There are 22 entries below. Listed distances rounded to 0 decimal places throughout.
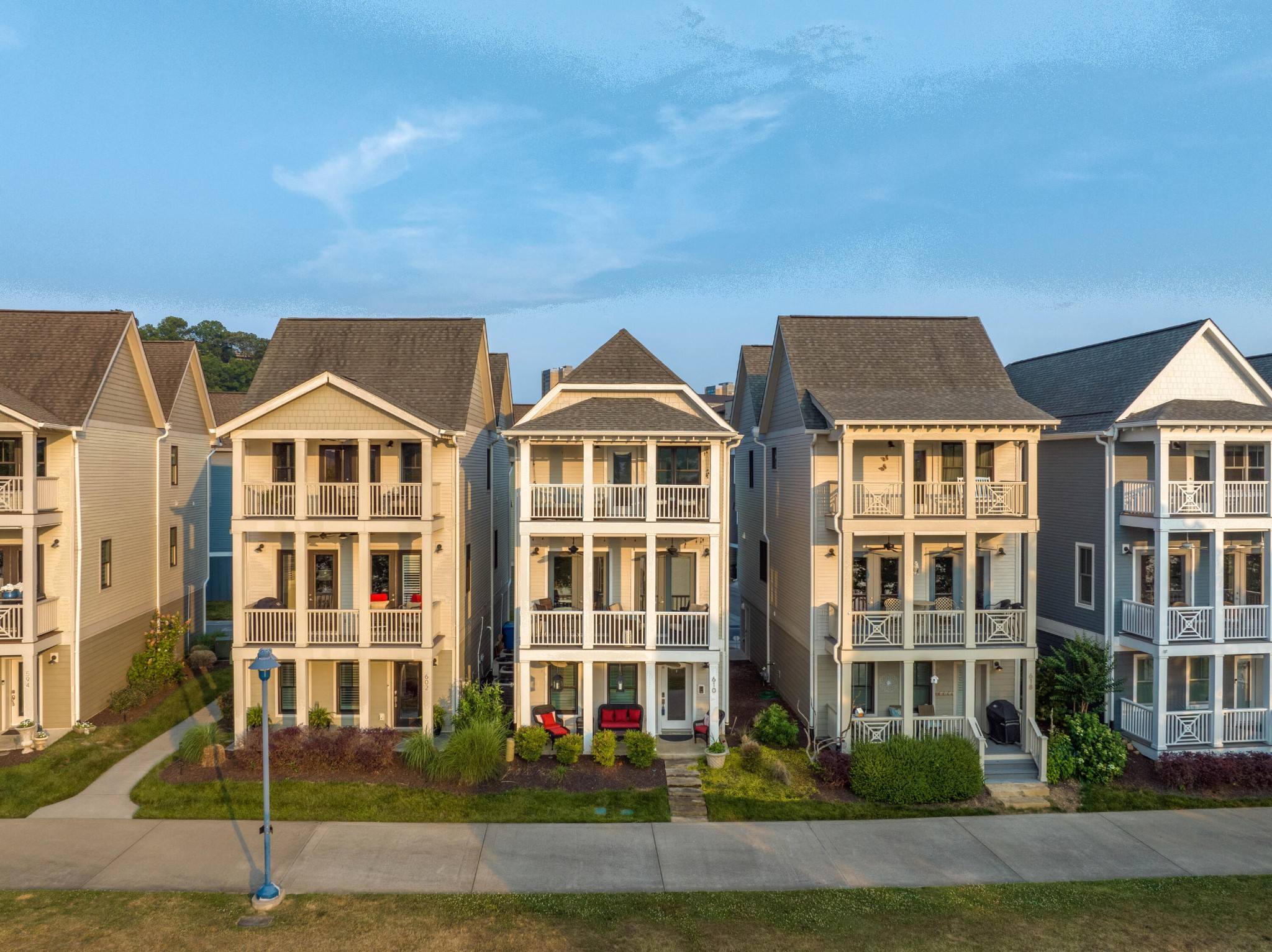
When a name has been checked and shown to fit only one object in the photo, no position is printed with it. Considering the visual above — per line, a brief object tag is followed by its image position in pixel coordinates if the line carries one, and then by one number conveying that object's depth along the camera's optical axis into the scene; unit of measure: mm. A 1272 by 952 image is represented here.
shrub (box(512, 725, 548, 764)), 16656
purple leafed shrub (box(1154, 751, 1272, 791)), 16078
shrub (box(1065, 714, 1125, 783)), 16203
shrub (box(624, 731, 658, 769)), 16500
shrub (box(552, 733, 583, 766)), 16500
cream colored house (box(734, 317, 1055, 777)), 17250
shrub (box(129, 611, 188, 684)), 20047
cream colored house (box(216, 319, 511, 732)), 17328
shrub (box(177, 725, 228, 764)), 16281
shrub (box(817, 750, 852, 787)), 15945
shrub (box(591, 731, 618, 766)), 16516
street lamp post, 11277
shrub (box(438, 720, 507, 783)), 15578
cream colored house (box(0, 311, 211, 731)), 17359
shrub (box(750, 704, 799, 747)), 17609
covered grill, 17547
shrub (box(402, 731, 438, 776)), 15852
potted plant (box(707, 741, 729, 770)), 16594
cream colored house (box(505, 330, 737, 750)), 17406
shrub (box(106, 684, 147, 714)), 18969
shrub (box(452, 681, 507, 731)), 17094
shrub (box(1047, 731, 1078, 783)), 16266
